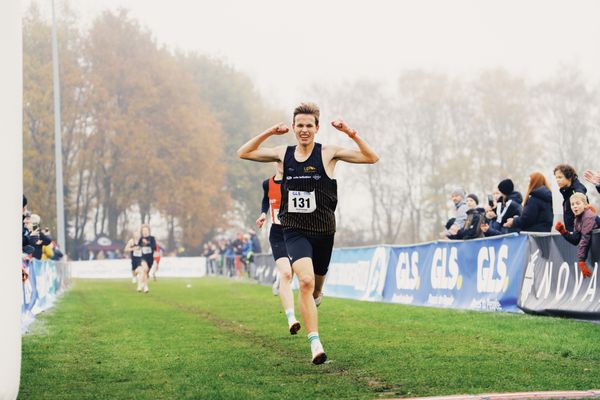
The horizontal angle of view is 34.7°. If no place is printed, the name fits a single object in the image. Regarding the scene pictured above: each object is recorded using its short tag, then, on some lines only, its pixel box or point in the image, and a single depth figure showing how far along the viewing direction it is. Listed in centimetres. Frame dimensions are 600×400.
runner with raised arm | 877
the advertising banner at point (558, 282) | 1220
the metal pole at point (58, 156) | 4038
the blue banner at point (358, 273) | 2161
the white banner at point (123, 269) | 5519
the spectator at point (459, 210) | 1825
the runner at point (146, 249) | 2822
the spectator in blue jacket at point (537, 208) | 1462
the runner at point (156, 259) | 4234
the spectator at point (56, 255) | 3145
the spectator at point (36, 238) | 1789
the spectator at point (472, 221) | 1770
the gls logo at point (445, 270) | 1712
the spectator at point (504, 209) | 1603
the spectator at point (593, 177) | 1163
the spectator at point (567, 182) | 1260
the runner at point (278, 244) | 1071
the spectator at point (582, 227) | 1202
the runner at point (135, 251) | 2899
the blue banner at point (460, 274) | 1480
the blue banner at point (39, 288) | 1593
